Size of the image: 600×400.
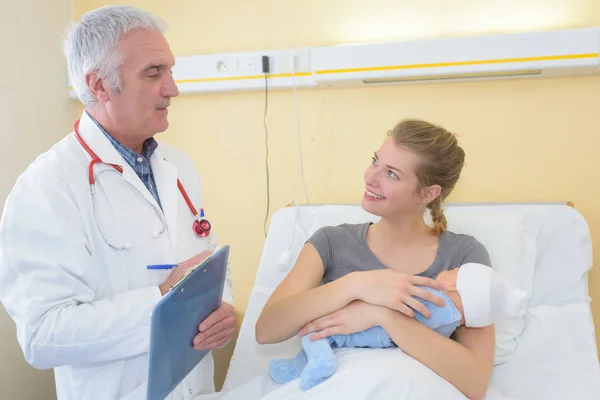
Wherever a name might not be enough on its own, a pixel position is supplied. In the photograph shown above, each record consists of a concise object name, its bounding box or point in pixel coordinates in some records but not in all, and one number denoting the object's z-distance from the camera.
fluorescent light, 2.11
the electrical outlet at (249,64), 2.37
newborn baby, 1.40
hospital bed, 1.39
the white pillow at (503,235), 1.74
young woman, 1.46
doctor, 1.29
